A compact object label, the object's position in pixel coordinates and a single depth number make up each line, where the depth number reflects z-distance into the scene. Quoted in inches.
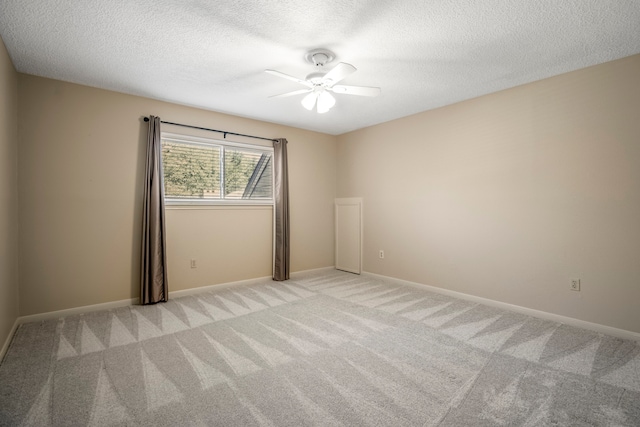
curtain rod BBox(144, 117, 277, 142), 146.3
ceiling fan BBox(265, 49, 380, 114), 95.7
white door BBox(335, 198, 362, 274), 199.6
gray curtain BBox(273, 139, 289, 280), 179.5
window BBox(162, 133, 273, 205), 152.5
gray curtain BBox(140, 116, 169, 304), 136.1
